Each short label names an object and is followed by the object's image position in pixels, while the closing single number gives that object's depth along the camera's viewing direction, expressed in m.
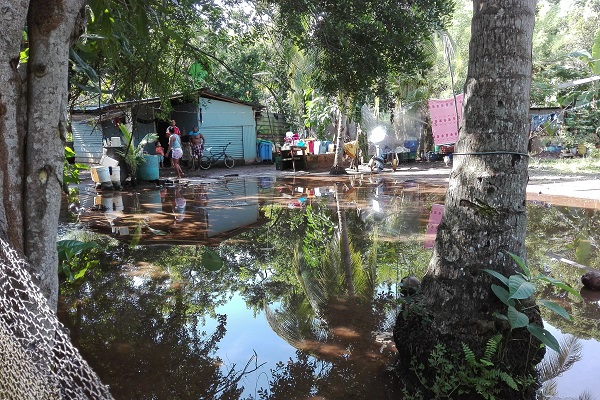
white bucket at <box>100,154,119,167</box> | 13.35
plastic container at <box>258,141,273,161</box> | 24.28
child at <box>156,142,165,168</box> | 17.94
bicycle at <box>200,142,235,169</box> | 20.73
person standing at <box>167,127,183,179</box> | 16.14
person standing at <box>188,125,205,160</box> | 19.20
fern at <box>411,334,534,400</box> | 2.78
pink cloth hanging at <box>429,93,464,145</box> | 11.46
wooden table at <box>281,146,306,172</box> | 19.41
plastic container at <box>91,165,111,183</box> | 12.98
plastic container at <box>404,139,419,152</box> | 22.81
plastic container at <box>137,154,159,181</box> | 14.45
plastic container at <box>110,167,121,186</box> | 13.28
